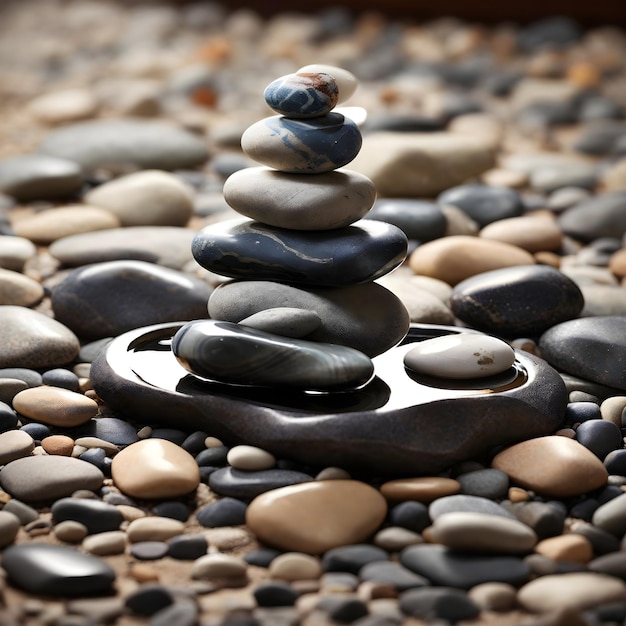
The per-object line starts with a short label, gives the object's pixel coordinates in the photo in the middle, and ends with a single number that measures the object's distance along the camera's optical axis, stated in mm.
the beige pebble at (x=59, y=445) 1382
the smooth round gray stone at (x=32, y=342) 1463
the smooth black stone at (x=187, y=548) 1306
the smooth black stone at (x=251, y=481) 1344
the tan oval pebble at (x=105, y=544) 1307
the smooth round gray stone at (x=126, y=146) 1849
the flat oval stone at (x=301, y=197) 1394
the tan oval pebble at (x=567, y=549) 1304
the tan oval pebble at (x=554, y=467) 1351
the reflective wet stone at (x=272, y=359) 1364
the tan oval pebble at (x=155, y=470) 1344
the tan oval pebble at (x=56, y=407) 1401
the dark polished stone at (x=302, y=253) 1397
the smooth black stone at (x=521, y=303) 1520
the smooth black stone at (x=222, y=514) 1332
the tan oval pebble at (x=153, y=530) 1317
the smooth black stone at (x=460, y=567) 1285
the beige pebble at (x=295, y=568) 1291
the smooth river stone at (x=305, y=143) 1391
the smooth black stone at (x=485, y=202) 1726
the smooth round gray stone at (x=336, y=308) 1399
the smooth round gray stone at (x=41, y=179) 1750
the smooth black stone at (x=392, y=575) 1284
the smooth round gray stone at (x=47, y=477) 1343
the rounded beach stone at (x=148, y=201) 1697
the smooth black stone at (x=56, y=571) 1275
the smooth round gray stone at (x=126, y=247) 1606
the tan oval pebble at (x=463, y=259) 1599
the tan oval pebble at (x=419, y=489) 1340
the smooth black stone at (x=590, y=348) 1456
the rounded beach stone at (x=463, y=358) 1398
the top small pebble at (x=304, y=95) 1385
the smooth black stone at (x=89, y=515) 1324
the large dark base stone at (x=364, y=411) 1354
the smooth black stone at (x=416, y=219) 1670
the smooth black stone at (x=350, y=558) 1298
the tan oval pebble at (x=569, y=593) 1271
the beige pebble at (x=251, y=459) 1354
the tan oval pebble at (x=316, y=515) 1309
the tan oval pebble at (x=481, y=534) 1296
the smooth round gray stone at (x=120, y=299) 1509
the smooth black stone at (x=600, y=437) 1390
